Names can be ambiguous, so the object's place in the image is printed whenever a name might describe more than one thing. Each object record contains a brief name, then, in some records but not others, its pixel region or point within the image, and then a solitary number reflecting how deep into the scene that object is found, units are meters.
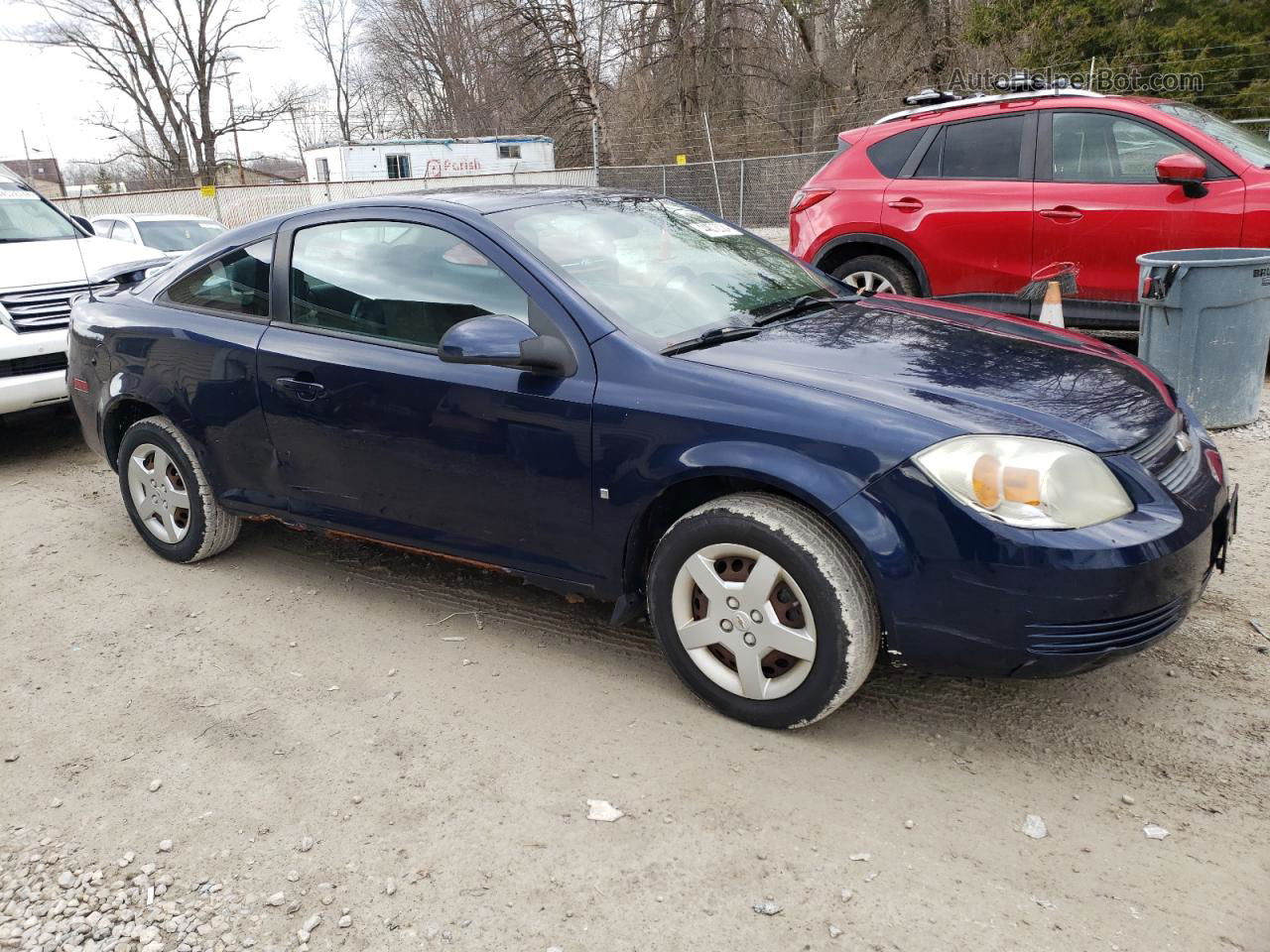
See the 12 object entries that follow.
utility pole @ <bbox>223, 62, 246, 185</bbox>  42.05
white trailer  30.73
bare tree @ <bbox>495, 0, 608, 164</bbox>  30.16
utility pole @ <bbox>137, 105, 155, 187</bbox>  41.81
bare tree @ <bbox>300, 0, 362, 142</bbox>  54.47
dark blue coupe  2.65
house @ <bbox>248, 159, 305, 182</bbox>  57.96
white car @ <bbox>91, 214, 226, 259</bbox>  12.23
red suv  6.30
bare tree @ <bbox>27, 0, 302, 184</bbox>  39.41
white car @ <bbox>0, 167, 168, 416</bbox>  6.29
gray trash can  5.50
